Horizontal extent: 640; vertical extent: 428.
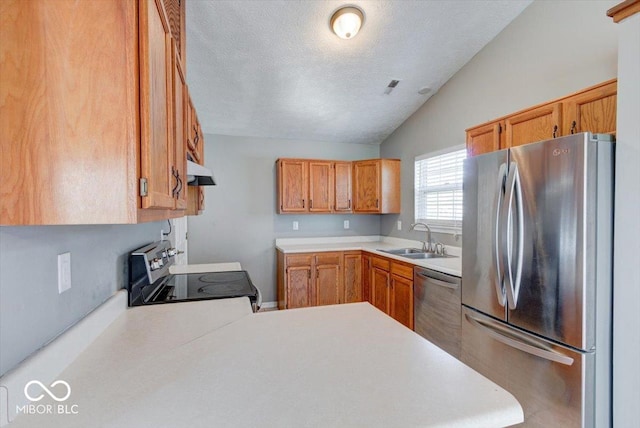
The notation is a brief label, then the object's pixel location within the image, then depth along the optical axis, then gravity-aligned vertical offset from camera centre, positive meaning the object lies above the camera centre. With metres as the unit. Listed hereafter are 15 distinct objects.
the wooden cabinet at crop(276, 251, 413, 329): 3.43 -0.83
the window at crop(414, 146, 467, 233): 3.02 +0.23
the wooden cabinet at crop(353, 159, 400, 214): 3.86 +0.33
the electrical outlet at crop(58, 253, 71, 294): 0.91 -0.19
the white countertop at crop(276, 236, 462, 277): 2.65 -0.46
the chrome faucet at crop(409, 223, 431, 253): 3.28 -0.37
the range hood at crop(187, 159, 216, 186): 1.49 +0.21
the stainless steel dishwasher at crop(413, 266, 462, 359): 2.19 -0.79
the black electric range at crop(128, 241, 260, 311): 1.50 -0.47
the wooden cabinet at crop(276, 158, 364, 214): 3.81 +0.32
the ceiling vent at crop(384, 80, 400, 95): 3.04 +1.30
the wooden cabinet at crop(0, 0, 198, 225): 0.64 +0.22
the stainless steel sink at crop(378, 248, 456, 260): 3.14 -0.49
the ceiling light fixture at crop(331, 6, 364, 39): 2.19 +1.43
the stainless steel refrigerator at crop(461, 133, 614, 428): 1.40 -0.35
